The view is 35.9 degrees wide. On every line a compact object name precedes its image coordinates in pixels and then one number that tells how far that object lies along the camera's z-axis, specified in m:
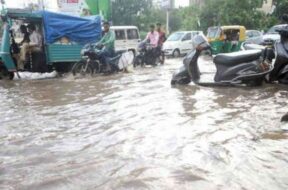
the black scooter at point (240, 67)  8.80
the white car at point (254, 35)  21.84
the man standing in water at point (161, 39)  16.50
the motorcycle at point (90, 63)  13.11
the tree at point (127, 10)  38.28
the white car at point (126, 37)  20.17
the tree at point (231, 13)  30.67
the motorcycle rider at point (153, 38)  16.23
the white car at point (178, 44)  22.42
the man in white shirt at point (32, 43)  12.77
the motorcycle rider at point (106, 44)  13.37
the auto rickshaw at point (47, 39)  12.46
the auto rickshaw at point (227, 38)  21.11
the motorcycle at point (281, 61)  8.70
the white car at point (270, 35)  19.50
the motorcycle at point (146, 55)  16.19
